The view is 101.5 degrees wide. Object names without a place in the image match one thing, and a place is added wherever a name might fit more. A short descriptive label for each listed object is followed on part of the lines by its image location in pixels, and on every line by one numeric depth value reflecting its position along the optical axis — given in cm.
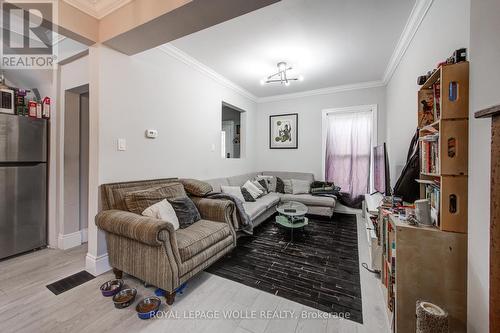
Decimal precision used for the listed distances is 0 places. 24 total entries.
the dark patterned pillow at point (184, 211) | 212
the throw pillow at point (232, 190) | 336
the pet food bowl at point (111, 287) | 172
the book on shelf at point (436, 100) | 135
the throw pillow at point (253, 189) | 378
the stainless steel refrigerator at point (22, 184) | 225
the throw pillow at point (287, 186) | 435
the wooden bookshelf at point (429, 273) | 118
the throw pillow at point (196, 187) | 266
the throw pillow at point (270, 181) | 448
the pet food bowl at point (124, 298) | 158
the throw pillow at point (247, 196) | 355
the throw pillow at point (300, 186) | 423
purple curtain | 420
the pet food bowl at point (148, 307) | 148
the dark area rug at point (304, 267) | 174
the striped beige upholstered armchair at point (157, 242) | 158
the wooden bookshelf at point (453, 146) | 116
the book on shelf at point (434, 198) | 128
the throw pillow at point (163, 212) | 192
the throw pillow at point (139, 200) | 200
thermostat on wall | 246
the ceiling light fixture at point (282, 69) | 313
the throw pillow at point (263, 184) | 427
